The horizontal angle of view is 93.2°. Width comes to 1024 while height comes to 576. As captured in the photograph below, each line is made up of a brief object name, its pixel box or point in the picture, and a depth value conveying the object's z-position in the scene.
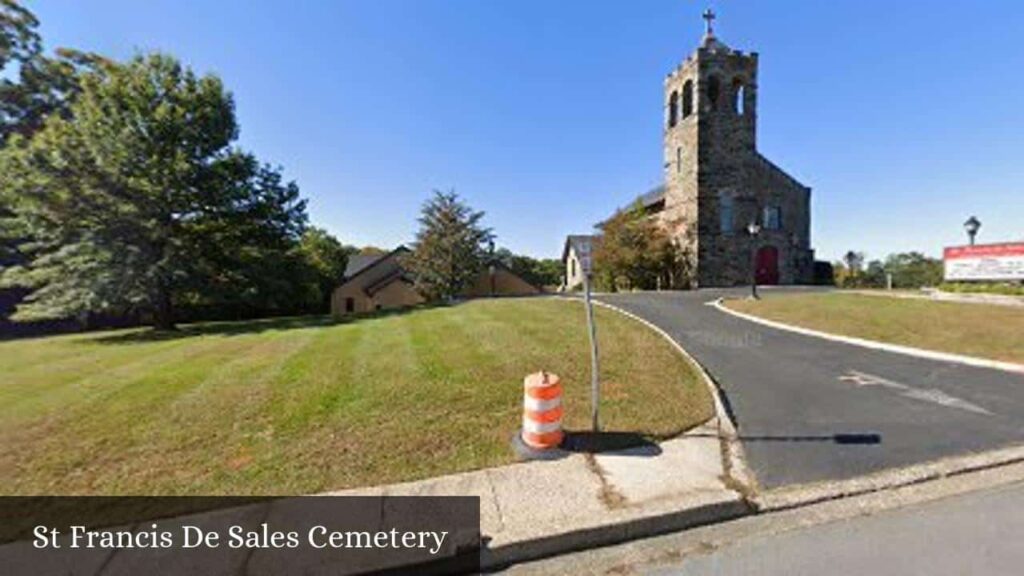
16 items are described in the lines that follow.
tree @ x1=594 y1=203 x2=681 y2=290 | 31.34
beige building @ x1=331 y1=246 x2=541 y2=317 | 39.59
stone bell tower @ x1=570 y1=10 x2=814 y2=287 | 29.50
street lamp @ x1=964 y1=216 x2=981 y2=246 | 20.06
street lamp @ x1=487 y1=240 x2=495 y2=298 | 36.77
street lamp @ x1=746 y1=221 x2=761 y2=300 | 19.90
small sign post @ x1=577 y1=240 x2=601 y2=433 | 5.83
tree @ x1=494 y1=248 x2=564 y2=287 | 71.38
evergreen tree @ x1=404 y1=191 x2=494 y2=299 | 34.06
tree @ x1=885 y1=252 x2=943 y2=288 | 53.31
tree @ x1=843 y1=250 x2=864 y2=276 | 39.40
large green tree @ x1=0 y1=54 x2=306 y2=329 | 18.09
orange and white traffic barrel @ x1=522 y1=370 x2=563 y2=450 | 5.41
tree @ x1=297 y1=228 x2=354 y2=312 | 37.64
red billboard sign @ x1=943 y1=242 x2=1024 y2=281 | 17.75
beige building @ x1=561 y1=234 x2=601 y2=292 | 45.80
